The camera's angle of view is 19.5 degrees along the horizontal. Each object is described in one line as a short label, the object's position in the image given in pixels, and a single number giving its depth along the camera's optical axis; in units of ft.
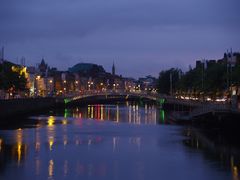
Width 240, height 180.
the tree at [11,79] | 318.41
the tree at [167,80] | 481.05
